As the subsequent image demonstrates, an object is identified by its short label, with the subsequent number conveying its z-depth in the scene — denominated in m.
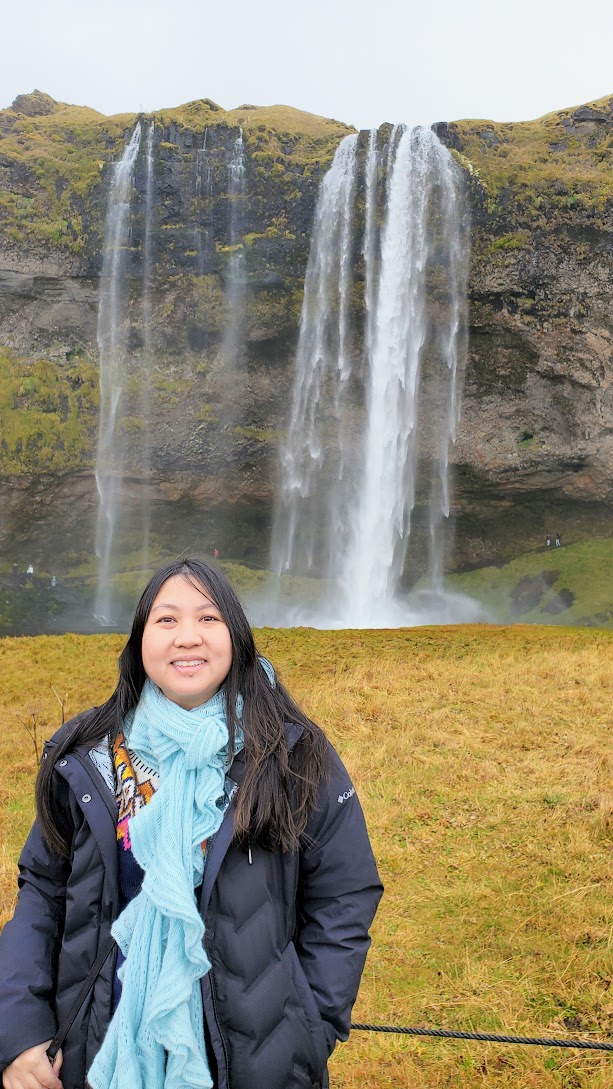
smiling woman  2.24
